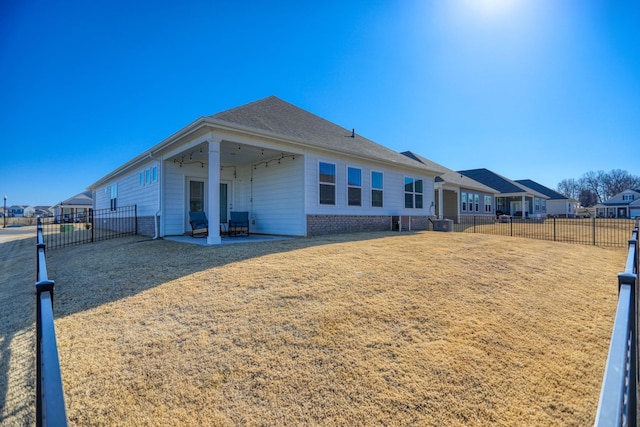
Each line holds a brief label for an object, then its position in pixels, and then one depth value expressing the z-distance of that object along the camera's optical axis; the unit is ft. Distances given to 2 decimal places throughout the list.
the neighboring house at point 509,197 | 98.32
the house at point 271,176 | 30.42
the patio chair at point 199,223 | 33.80
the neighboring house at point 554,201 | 128.36
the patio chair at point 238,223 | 36.04
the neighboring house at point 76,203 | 131.95
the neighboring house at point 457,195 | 64.95
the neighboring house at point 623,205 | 153.07
